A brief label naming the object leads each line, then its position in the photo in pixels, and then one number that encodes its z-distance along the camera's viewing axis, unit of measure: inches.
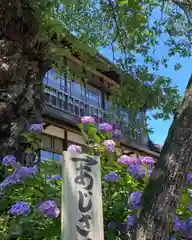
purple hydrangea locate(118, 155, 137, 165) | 100.9
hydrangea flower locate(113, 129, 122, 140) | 114.9
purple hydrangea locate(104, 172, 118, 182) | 92.7
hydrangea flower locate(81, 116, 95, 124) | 105.6
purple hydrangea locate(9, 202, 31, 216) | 82.7
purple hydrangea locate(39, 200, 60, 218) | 80.4
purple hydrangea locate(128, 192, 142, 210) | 83.8
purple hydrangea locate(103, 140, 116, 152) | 101.3
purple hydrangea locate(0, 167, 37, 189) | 91.8
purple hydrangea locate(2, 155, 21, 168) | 103.6
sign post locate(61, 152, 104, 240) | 68.2
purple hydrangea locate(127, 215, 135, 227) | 85.0
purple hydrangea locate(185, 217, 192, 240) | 86.2
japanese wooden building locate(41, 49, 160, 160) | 448.1
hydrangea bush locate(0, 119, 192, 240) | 83.6
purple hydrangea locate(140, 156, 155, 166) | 104.8
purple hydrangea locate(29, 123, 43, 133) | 114.5
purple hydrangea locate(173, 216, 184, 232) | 83.0
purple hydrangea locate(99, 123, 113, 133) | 110.6
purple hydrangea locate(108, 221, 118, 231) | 87.8
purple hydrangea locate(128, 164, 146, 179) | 93.7
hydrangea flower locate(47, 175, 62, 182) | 97.3
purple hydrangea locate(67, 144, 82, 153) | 97.7
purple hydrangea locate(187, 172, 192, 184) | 90.1
